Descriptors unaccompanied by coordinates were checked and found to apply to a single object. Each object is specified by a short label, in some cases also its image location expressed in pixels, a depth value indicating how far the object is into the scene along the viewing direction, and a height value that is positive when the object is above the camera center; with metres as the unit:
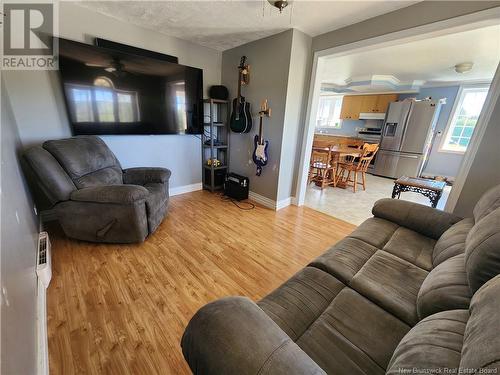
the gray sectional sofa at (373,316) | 0.54 -0.63
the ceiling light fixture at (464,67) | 3.34 +1.15
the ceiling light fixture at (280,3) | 1.72 +0.99
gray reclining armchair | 1.80 -0.73
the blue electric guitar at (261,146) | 2.89 -0.30
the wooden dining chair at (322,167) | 3.98 -0.72
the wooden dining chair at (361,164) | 3.95 -0.63
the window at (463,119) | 4.57 +0.46
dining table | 3.94 -0.40
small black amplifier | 3.21 -0.96
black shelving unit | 3.41 -0.38
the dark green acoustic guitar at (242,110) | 3.01 +0.19
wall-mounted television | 2.14 +0.26
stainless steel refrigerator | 4.66 -0.05
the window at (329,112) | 6.77 +0.57
